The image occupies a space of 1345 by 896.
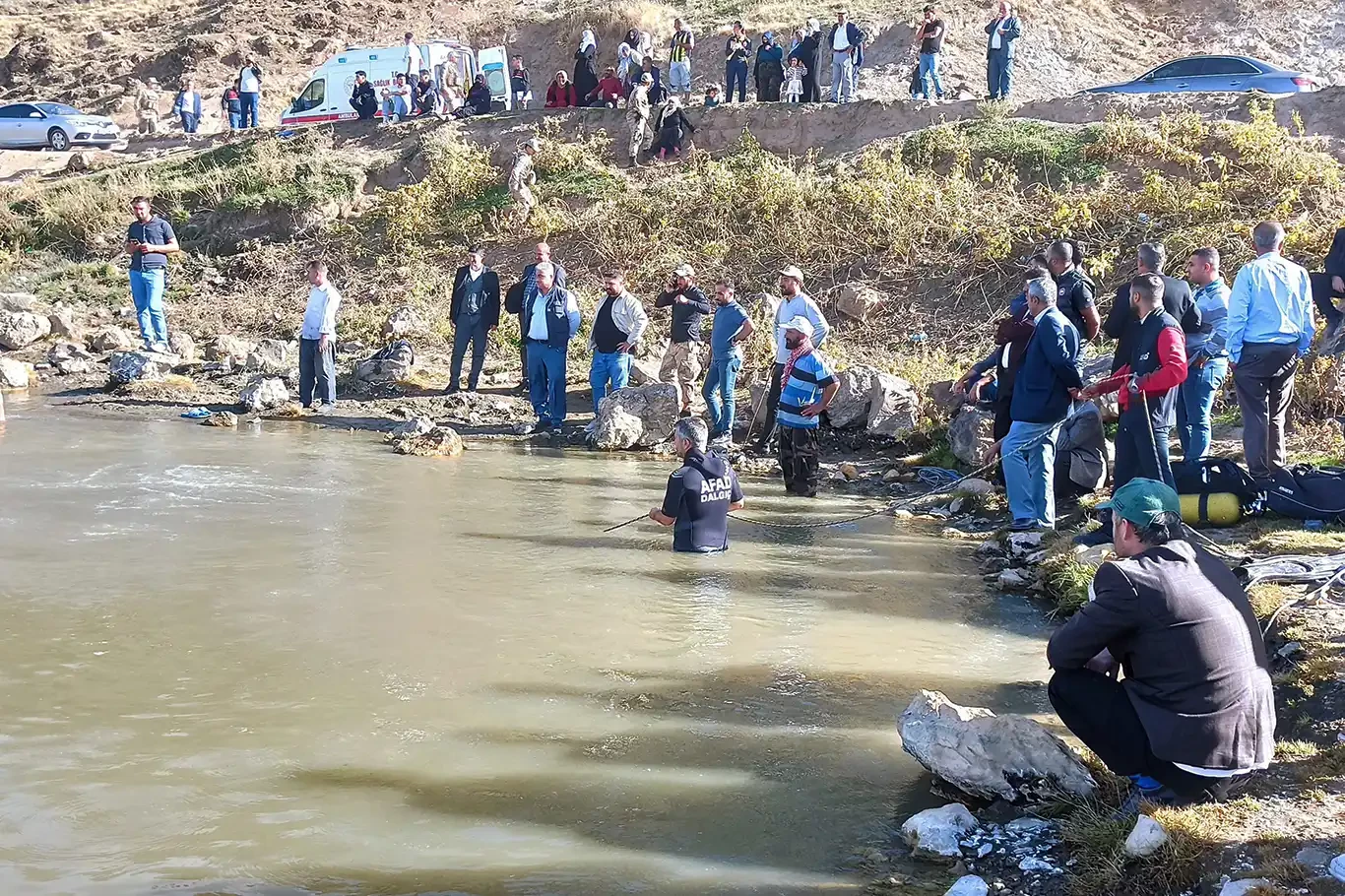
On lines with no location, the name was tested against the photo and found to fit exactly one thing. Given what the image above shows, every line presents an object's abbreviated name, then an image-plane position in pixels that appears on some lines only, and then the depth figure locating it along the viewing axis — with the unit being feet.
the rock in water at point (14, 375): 54.39
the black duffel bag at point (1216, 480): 29.01
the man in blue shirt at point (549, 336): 45.73
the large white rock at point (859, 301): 57.21
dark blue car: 68.23
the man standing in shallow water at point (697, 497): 28.91
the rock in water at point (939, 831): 15.58
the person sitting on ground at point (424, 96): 90.22
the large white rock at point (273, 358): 55.36
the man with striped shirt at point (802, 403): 35.50
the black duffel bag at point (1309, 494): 27.86
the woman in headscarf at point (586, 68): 81.10
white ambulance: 91.66
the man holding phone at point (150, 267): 54.34
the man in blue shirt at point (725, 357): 43.11
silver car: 101.04
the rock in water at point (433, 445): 43.42
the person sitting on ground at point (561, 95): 81.25
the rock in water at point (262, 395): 50.01
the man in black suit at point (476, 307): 50.47
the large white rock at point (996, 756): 16.63
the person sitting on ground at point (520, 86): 97.19
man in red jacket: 26.58
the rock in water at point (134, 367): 53.93
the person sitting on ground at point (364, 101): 87.71
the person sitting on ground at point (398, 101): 88.79
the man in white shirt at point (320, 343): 48.03
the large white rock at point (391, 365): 53.93
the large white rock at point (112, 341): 60.70
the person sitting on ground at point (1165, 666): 14.46
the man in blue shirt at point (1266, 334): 29.14
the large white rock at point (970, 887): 14.29
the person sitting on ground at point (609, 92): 79.30
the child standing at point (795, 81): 76.79
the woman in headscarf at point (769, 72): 77.51
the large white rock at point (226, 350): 58.34
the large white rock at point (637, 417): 44.68
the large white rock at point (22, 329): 61.36
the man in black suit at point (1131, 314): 30.45
